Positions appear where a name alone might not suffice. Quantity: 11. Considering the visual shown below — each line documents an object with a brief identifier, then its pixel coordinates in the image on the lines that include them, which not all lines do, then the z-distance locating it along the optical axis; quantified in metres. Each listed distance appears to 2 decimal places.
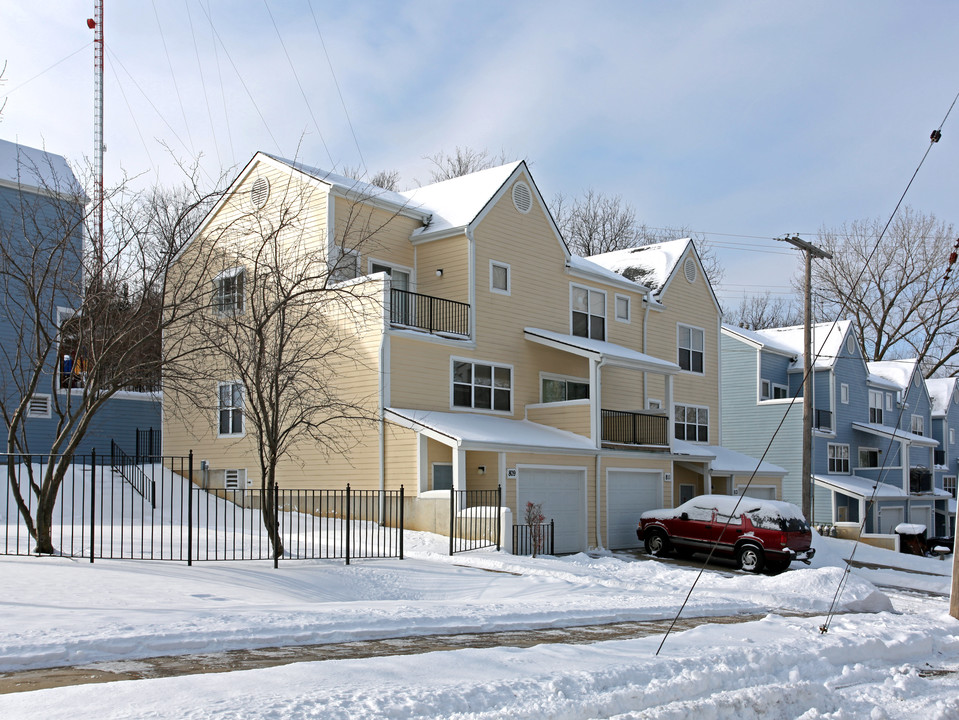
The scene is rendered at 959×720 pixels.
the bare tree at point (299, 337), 17.28
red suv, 22.20
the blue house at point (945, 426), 57.31
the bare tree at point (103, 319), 14.13
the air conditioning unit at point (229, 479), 26.19
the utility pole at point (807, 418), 28.97
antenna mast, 39.91
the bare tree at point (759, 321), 66.81
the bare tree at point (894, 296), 52.34
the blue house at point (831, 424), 42.50
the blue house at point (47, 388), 26.22
